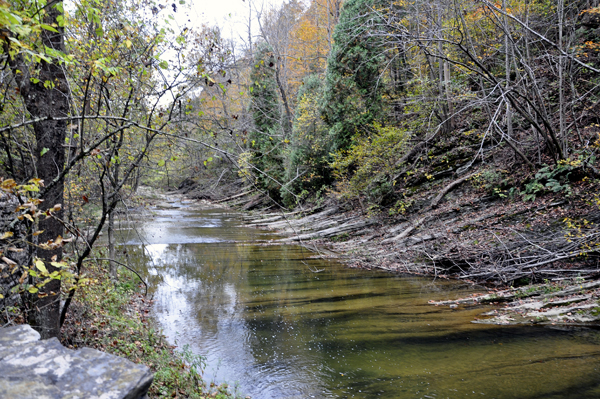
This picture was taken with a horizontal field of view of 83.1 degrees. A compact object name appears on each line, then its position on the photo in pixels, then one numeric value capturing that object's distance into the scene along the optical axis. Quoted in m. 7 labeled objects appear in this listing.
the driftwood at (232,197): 30.42
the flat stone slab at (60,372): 1.91
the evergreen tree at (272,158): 21.75
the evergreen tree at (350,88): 15.84
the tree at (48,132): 3.45
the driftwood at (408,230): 11.62
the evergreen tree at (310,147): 18.22
